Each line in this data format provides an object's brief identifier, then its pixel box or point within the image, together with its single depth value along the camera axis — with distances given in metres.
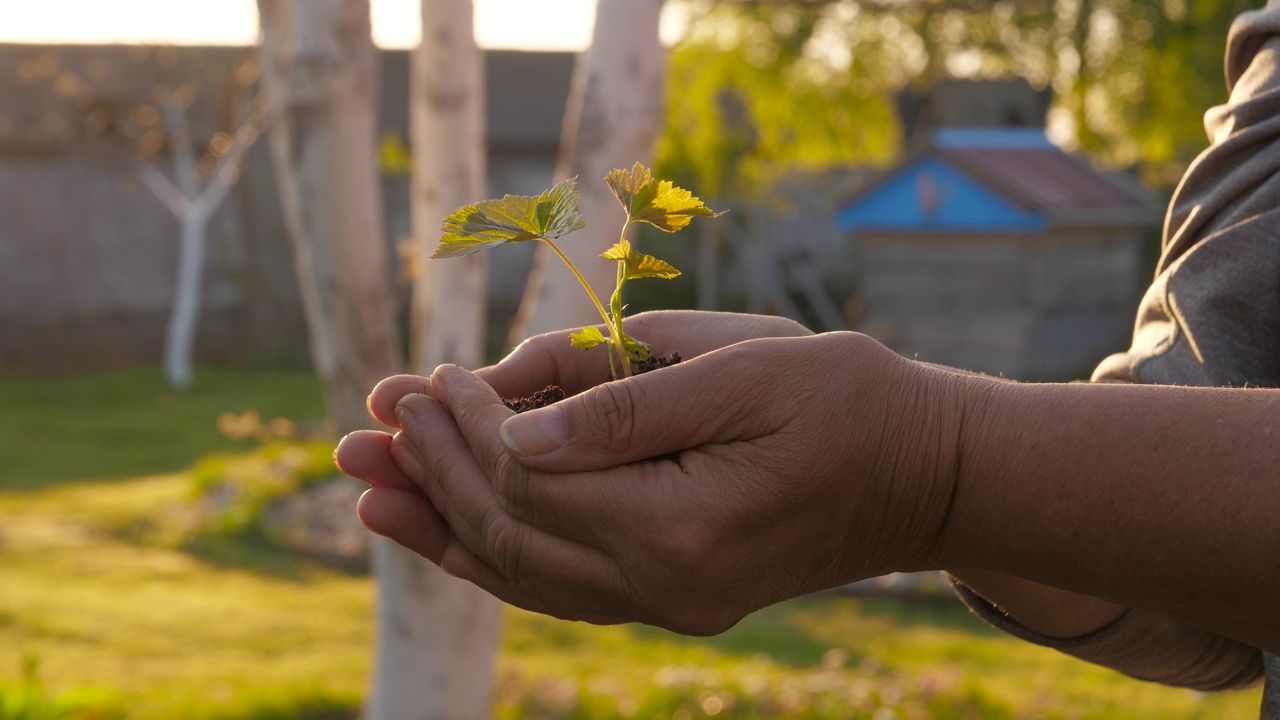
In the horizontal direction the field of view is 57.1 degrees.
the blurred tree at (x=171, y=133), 12.59
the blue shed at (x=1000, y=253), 9.66
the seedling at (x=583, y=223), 1.39
